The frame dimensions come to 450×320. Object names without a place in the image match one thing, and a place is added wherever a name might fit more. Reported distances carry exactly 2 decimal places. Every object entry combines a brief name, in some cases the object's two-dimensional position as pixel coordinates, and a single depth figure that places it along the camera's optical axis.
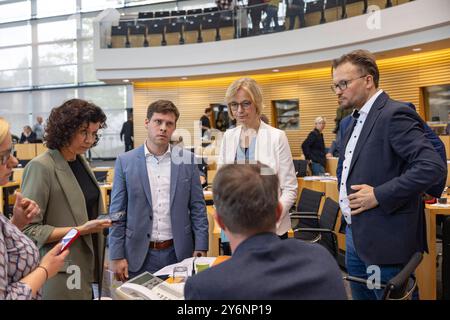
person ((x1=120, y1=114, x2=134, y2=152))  15.91
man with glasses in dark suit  2.06
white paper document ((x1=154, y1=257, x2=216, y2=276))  2.22
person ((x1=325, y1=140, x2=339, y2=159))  9.68
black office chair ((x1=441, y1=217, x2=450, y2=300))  3.59
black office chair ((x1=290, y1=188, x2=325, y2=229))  4.80
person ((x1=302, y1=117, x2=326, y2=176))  9.15
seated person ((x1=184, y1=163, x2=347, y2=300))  1.16
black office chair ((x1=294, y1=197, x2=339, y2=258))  4.23
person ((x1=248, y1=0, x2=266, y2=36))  12.44
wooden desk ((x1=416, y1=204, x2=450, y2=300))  3.92
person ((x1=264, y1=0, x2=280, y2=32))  12.08
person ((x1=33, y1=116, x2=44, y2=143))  16.89
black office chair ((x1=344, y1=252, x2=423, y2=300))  1.80
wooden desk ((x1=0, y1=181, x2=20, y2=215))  6.10
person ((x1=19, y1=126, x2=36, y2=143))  16.03
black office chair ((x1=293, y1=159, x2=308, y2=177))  8.22
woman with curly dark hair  2.28
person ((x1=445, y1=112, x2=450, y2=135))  7.99
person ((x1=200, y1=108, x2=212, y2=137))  13.62
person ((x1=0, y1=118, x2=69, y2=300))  1.54
